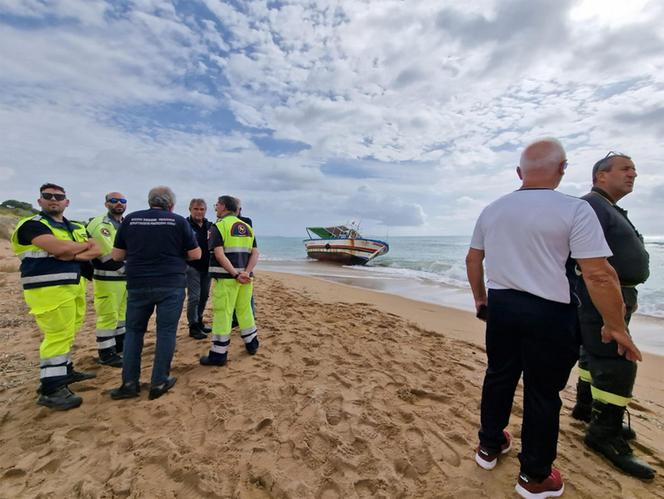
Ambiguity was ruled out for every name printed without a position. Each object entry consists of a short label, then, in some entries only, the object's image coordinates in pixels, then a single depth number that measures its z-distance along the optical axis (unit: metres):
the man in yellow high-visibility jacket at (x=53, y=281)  2.81
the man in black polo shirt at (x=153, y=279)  2.99
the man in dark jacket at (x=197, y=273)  4.83
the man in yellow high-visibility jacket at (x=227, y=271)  3.72
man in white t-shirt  1.76
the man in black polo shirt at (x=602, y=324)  2.27
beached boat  22.45
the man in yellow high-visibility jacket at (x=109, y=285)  3.66
